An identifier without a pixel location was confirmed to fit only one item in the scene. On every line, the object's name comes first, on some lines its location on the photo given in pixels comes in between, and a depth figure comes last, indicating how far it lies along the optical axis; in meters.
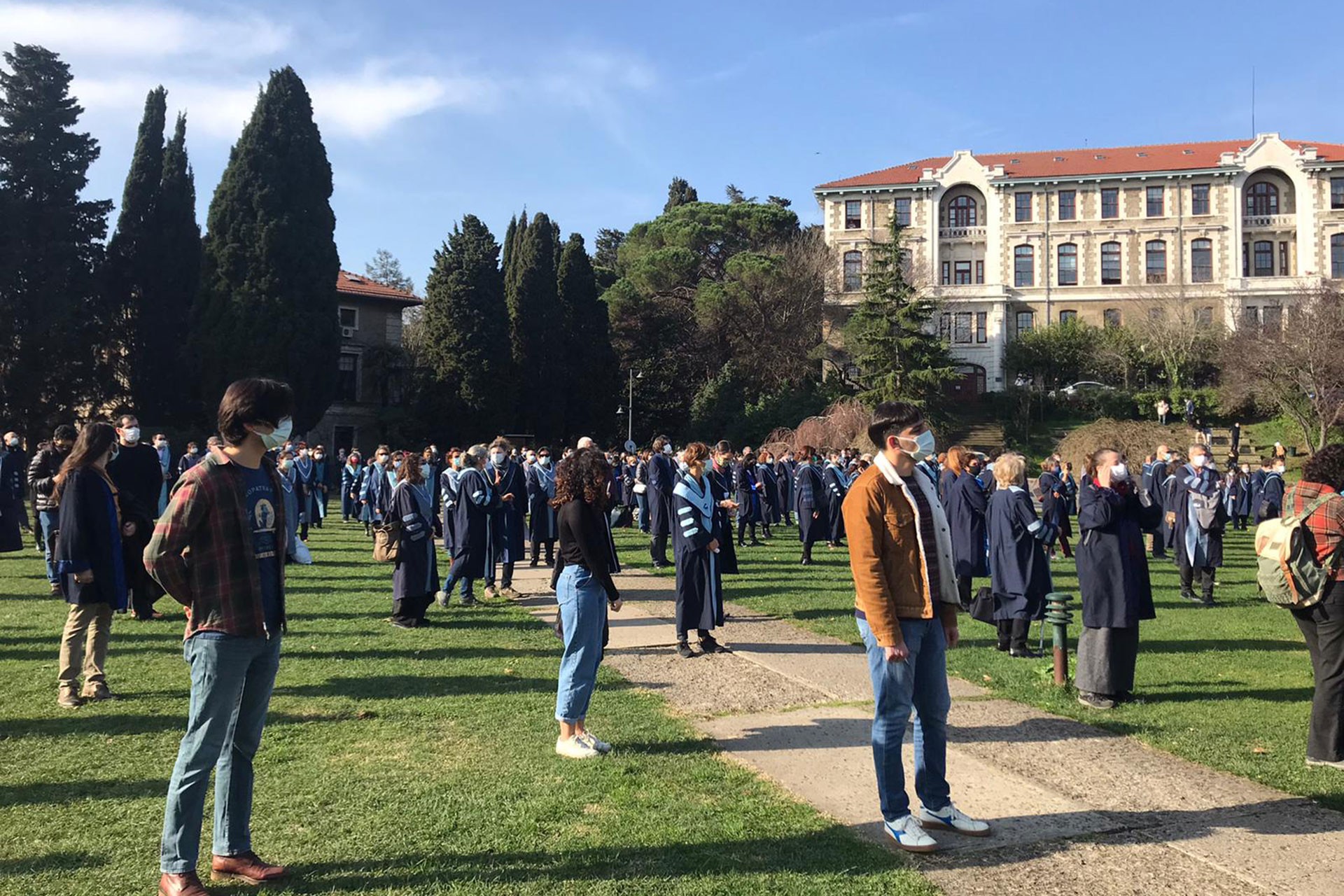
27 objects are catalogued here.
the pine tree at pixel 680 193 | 79.56
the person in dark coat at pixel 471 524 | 11.12
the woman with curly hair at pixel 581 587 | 5.87
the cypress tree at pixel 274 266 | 38.62
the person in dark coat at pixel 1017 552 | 8.85
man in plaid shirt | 3.85
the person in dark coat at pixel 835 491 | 19.05
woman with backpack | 5.82
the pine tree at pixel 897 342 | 44.44
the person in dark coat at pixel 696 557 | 8.81
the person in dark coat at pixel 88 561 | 6.91
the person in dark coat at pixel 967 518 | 11.14
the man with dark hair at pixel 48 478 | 10.27
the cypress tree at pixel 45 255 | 37.03
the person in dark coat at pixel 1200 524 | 12.27
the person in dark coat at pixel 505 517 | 12.06
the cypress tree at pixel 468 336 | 42.22
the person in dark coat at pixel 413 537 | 9.82
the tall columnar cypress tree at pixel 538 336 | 45.50
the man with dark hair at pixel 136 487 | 9.03
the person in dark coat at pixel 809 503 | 16.83
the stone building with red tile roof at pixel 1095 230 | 58.38
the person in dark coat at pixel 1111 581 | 7.13
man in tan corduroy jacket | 4.45
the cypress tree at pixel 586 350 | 47.38
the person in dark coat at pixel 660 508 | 15.72
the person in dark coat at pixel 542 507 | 14.48
